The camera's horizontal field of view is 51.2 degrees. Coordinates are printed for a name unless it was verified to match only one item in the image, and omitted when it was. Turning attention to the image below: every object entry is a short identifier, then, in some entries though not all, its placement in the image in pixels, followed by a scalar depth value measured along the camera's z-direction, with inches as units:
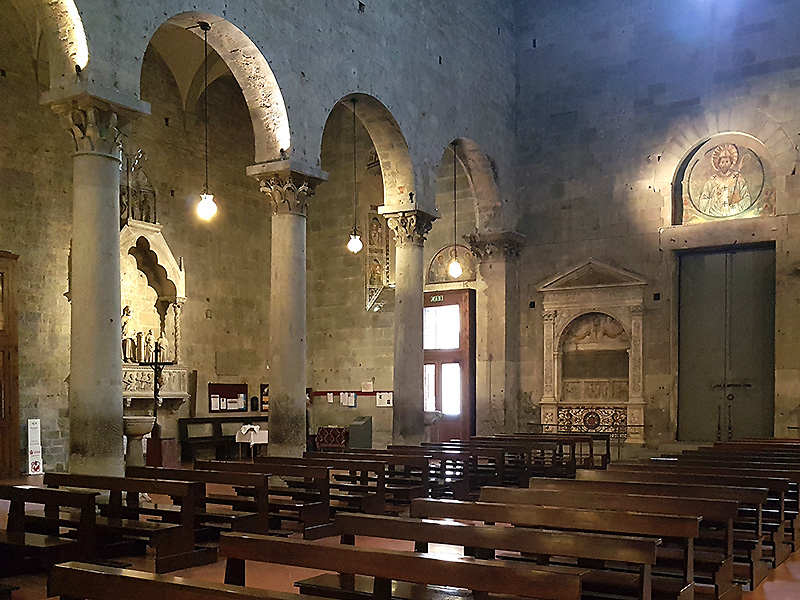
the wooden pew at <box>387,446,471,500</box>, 394.6
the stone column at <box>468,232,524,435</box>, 657.6
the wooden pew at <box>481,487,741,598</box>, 204.5
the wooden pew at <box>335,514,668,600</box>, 154.3
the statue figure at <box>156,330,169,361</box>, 631.2
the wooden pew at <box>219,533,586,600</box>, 128.6
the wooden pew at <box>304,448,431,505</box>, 362.6
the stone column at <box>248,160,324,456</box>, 442.0
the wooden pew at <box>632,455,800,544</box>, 285.0
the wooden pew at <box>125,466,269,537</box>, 278.5
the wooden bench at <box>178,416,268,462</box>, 641.0
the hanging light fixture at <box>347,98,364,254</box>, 602.2
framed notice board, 682.2
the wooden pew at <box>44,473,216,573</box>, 243.4
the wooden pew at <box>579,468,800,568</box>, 258.7
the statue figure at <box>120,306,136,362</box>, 613.3
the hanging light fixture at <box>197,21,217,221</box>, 432.1
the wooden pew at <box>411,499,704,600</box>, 179.9
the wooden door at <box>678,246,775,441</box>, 574.2
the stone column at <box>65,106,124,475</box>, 326.6
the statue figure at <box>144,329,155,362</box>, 621.0
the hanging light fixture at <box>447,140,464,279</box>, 607.8
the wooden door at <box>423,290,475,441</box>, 689.6
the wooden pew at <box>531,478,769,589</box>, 231.2
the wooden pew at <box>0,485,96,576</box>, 235.1
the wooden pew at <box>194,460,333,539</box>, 300.4
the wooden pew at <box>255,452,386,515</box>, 336.5
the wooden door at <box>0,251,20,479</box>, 523.2
